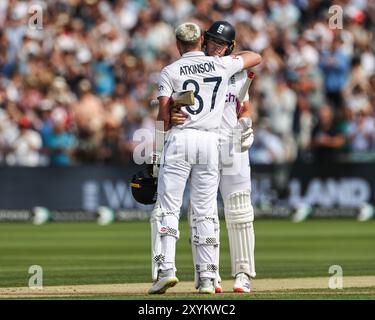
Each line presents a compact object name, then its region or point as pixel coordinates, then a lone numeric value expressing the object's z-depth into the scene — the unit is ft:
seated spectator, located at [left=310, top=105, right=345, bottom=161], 86.07
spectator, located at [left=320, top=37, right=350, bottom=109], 88.07
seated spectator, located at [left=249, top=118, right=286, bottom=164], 85.46
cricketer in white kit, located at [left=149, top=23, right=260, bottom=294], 37.73
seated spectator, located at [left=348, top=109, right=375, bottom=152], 85.20
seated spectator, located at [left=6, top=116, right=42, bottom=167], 82.89
